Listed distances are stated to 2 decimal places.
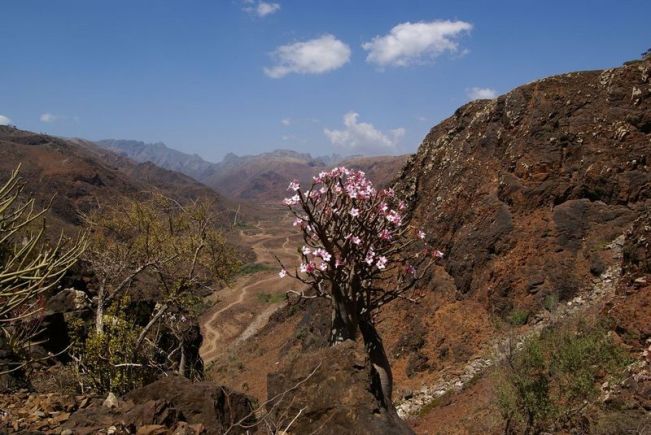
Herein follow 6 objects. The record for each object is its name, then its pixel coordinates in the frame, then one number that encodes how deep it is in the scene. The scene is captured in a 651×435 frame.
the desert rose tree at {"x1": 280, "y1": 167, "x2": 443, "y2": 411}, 8.78
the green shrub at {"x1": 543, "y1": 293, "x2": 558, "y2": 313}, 14.23
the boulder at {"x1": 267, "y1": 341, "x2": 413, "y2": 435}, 6.83
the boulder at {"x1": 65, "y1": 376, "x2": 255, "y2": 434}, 6.38
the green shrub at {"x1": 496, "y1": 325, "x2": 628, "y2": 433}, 9.02
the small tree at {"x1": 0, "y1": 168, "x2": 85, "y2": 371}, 4.59
